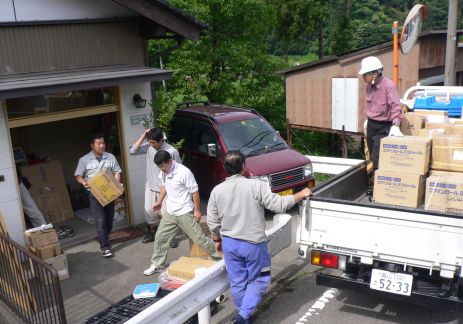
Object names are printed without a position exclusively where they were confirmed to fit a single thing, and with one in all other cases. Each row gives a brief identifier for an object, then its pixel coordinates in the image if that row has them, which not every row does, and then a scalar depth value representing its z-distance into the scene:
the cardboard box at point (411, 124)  6.46
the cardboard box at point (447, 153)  5.35
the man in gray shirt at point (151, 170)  7.02
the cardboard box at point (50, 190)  9.28
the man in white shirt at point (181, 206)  6.30
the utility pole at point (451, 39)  11.04
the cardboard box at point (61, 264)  6.64
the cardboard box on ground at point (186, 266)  5.64
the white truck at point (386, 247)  4.37
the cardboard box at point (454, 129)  6.13
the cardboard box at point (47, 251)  6.50
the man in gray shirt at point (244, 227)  4.84
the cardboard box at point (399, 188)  5.27
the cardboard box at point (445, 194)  4.94
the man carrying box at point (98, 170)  7.24
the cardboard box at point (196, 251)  6.69
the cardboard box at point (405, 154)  5.28
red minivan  9.07
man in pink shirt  6.51
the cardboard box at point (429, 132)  5.78
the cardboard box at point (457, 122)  6.29
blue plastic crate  7.50
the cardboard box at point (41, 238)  6.61
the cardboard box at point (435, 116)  6.52
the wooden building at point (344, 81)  14.28
